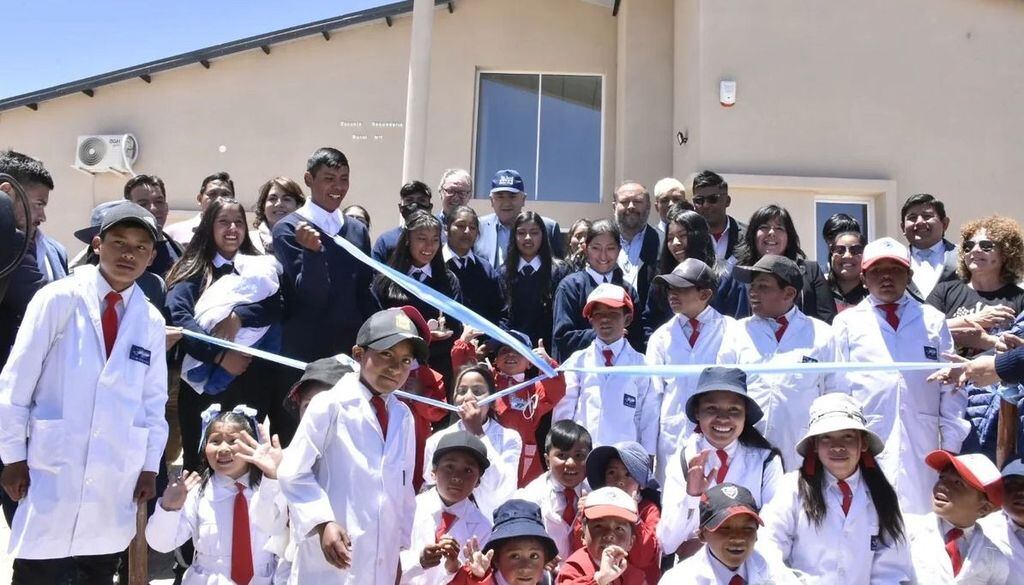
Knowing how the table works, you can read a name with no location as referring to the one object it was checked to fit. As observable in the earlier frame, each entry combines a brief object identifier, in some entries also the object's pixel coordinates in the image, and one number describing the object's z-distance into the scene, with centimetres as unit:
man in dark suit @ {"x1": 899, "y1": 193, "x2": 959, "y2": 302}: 616
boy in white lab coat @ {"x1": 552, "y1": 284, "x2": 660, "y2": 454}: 516
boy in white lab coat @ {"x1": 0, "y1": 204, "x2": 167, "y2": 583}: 346
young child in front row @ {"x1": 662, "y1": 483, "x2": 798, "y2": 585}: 367
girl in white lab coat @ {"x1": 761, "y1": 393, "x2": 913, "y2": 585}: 386
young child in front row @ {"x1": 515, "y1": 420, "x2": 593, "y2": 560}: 471
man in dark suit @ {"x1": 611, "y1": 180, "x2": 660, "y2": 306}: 659
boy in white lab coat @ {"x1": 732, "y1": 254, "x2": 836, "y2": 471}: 484
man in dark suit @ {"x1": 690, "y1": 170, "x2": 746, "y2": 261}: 658
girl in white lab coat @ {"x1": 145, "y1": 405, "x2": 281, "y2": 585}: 431
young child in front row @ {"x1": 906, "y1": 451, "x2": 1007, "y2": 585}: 389
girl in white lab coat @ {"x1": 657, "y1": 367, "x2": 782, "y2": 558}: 418
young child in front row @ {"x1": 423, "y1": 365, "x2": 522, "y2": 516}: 474
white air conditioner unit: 1245
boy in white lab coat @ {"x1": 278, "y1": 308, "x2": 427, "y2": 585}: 346
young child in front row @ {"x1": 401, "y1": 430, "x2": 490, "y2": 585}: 432
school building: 1202
